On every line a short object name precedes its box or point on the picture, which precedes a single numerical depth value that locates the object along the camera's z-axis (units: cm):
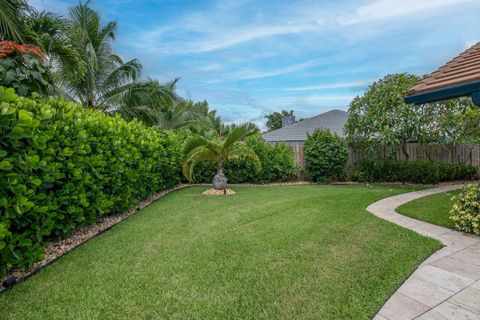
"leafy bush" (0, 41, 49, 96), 382
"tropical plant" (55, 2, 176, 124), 1230
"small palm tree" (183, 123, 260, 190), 896
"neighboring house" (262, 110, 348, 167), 1922
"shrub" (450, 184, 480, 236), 465
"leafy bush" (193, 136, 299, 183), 1171
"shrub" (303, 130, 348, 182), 1159
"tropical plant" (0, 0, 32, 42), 698
